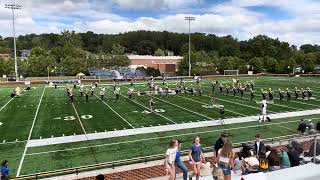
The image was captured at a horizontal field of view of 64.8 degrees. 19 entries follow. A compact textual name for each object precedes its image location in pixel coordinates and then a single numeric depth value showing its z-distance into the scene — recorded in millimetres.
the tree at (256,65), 59849
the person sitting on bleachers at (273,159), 6585
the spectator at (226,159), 5319
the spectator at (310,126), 12159
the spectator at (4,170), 8038
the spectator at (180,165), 5927
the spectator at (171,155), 5934
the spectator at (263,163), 6201
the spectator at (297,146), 7286
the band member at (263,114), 15468
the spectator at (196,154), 6290
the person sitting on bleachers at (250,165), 6216
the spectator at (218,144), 6731
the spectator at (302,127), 12212
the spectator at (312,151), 6580
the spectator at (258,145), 7726
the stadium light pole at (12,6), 42248
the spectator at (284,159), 6710
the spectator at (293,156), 6870
